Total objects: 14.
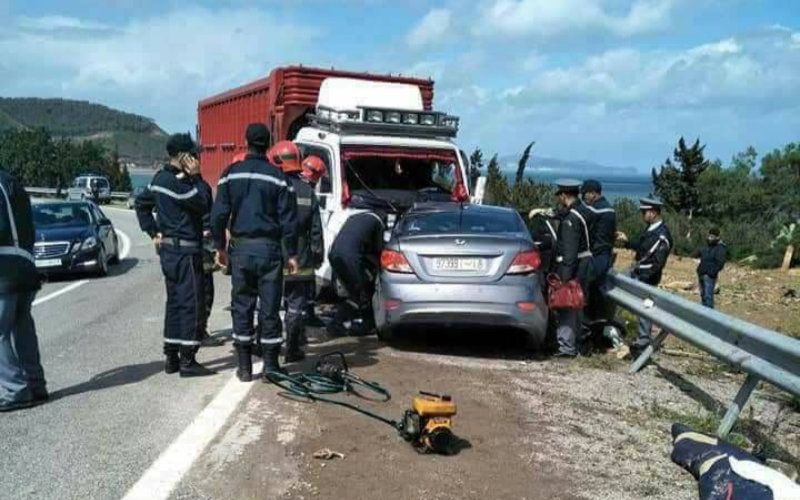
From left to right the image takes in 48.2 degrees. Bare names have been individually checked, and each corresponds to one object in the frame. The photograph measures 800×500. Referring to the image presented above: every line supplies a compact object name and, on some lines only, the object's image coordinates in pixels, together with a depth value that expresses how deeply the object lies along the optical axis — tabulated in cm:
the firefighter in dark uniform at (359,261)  903
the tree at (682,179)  5119
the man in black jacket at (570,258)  847
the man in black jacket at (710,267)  1480
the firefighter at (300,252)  784
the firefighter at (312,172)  841
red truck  1354
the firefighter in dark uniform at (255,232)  691
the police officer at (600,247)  905
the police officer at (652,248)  955
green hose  662
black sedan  1517
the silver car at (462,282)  798
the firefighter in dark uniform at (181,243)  716
